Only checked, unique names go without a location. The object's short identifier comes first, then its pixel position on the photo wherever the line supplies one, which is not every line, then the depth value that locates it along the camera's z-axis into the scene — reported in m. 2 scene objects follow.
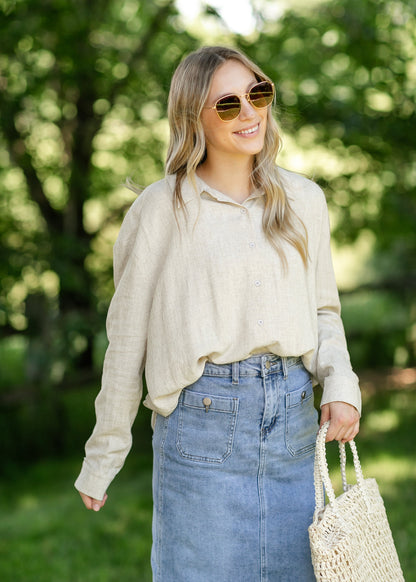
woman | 2.42
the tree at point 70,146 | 5.48
